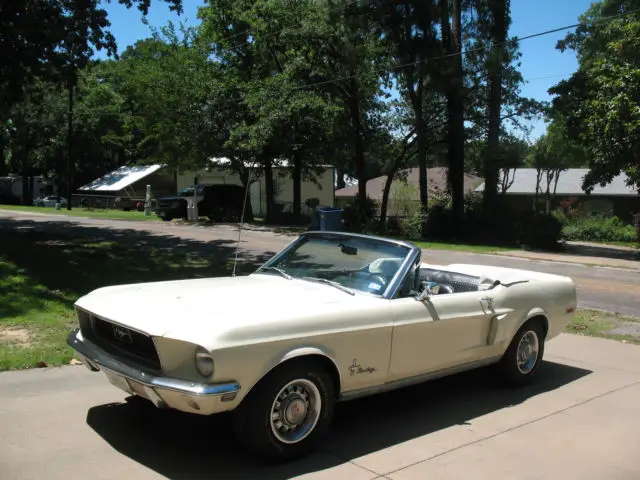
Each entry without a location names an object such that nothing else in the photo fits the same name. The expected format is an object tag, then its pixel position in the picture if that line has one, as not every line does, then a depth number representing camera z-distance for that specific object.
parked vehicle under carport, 30.30
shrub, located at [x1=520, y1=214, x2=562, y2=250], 23.55
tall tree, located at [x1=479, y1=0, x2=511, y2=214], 24.53
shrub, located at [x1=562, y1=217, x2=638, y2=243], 33.78
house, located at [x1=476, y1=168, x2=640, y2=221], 44.44
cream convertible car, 3.72
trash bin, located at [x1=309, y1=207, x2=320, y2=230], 21.12
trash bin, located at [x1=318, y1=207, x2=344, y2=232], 17.33
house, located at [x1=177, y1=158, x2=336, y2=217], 33.22
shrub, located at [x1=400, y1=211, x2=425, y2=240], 25.81
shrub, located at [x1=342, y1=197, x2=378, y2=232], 28.39
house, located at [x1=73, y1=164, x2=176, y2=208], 50.47
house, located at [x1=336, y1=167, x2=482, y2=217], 36.03
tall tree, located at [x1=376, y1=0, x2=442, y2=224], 25.34
